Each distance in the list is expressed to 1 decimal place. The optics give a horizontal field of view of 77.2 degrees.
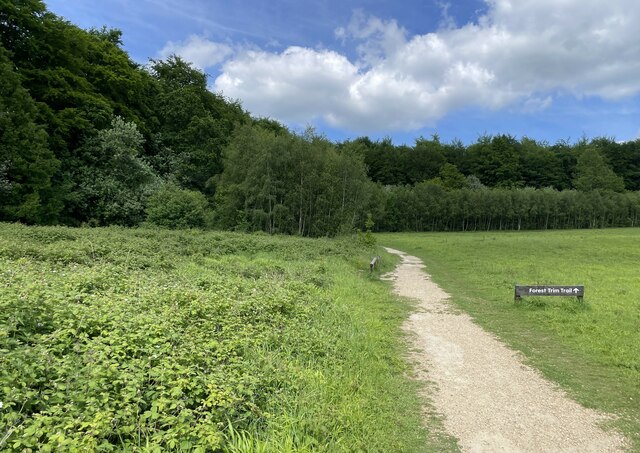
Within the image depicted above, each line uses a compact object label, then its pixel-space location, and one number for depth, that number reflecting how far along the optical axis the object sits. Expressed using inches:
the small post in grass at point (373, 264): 713.0
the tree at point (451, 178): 3454.7
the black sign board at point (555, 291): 471.8
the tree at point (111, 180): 1242.6
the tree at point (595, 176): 3240.7
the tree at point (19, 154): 999.0
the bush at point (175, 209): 1214.9
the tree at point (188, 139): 1640.0
